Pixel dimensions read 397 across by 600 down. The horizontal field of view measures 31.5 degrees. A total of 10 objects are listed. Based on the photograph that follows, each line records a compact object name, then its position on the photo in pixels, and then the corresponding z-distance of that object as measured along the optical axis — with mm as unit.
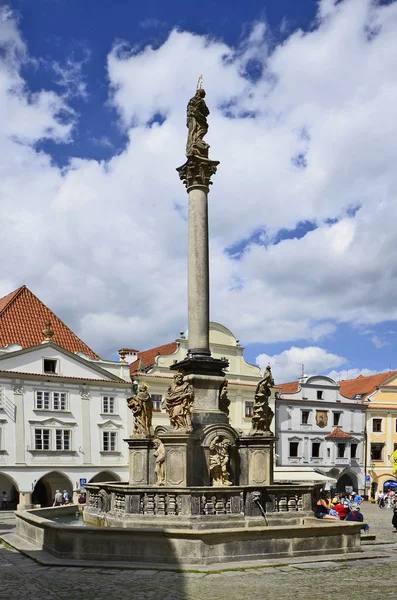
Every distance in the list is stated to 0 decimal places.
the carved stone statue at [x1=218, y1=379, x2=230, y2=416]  15988
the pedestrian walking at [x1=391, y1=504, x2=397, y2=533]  19523
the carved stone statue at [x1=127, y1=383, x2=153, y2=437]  16281
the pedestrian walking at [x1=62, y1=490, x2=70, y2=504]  31300
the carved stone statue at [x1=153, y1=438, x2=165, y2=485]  14891
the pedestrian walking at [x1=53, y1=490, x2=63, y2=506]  29859
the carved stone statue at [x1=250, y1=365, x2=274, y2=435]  15688
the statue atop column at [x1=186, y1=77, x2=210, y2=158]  17672
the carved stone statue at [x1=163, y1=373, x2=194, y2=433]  14720
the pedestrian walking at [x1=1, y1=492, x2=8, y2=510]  35531
